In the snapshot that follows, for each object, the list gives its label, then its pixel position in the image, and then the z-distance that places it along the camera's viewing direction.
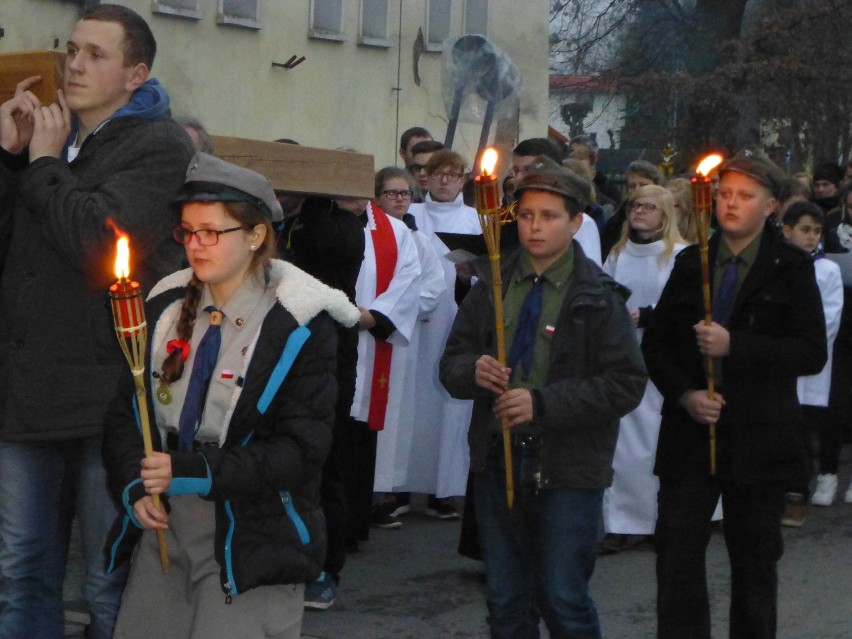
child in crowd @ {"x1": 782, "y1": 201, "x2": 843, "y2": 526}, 9.35
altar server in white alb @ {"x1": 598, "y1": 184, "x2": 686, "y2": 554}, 8.25
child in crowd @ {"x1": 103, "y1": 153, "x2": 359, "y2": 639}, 3.91
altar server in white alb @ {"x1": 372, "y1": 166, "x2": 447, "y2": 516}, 8.52
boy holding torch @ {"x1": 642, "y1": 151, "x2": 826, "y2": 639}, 5.30
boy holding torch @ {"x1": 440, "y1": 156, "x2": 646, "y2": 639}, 4.91
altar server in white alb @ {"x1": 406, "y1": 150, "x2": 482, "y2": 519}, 9.01
